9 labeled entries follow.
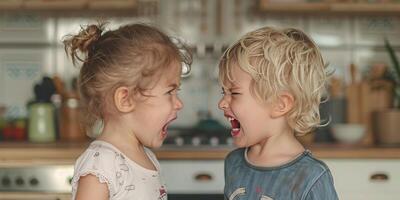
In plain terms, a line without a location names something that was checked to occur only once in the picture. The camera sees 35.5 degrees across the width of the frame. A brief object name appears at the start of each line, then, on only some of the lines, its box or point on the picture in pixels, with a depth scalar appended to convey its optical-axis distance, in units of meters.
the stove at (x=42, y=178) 2.25
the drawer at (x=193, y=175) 2.27
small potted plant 2.52
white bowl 2.50
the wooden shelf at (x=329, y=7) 2.56
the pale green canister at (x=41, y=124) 2.57
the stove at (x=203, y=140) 2.40
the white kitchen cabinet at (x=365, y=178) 2.28
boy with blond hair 1.21
